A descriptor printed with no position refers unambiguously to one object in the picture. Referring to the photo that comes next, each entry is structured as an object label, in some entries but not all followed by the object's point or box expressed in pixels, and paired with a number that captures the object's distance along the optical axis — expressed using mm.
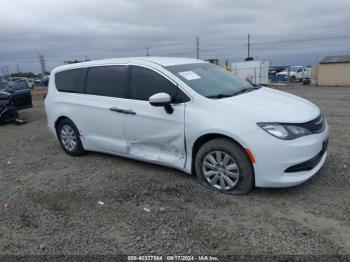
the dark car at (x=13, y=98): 10047
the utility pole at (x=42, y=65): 64406
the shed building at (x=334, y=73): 27766
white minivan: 3811
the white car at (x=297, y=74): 35219
